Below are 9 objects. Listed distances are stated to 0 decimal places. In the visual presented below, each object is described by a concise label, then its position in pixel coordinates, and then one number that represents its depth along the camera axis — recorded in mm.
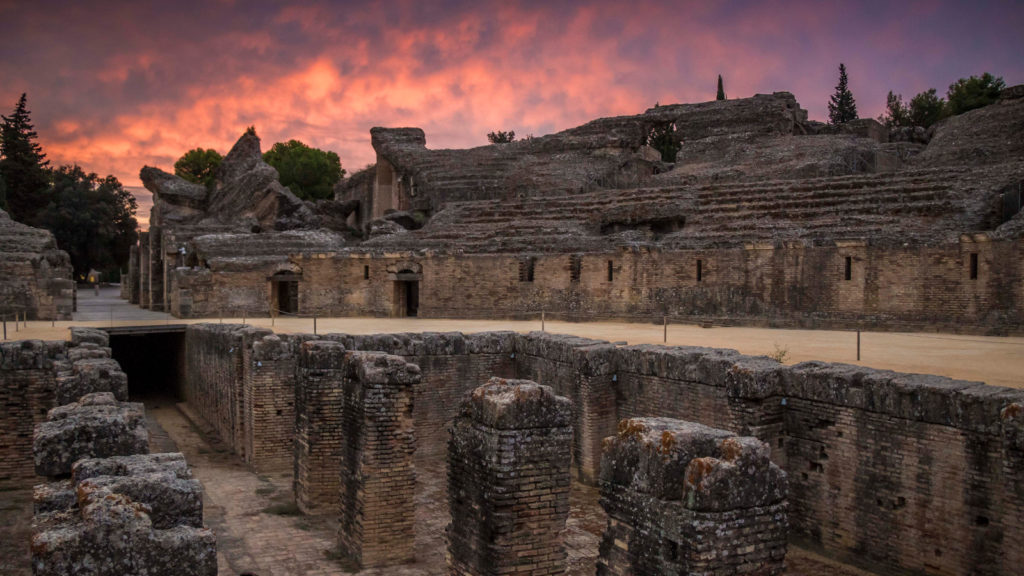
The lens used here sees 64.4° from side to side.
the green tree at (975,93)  38625
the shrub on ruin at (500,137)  65812
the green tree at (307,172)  53844
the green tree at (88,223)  50812
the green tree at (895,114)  47281
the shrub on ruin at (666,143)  51750
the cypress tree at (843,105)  51438
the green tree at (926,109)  43688
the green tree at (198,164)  61250
